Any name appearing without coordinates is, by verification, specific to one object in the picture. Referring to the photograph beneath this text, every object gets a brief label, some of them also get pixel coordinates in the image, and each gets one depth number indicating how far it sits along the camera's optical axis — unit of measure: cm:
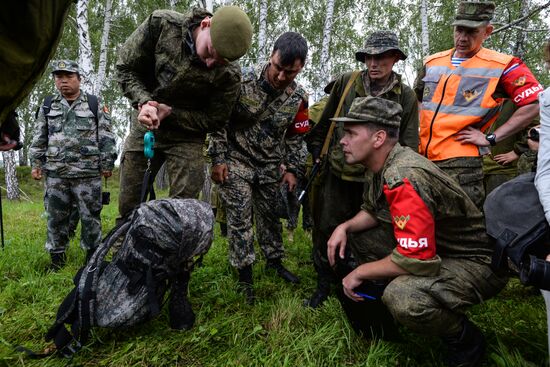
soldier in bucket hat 308
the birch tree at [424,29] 1109
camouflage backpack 226
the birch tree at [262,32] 1022
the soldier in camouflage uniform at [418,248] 200
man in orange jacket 299
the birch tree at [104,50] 1332
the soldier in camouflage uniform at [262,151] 317
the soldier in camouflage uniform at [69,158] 398
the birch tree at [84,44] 921
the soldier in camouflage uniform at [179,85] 248
